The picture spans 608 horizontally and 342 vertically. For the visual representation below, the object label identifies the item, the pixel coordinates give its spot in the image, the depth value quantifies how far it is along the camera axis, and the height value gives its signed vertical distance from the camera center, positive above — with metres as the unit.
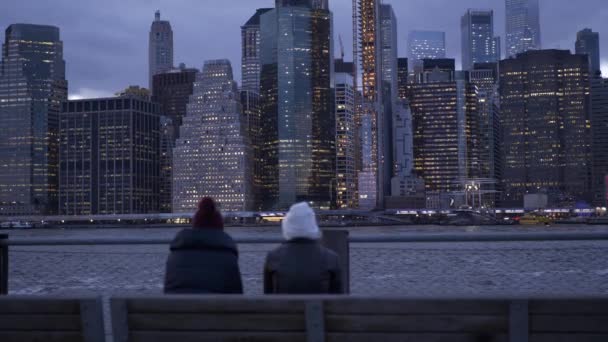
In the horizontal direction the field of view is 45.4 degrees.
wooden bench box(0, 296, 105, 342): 4.28 -0.81
